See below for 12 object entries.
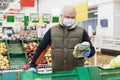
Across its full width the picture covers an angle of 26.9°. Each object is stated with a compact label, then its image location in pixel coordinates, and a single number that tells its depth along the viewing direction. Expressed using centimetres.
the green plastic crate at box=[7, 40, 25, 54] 527
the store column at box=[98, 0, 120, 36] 1324
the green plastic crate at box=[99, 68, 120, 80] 152
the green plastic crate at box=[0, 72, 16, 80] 197
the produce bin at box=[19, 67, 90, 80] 142
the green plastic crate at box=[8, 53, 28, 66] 497
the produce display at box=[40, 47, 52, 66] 482
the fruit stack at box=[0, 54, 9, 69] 465
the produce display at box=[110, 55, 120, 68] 179
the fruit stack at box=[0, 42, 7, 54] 505
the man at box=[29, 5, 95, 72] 242
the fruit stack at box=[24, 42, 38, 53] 531
